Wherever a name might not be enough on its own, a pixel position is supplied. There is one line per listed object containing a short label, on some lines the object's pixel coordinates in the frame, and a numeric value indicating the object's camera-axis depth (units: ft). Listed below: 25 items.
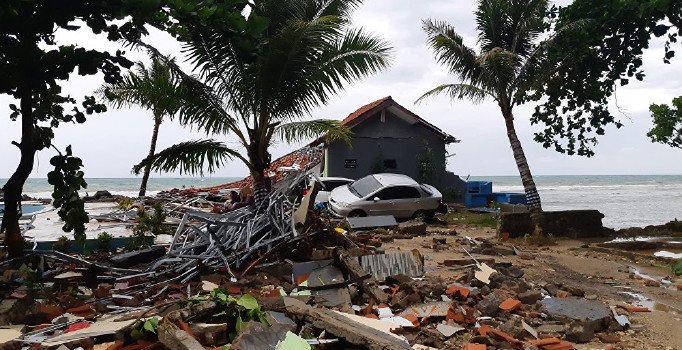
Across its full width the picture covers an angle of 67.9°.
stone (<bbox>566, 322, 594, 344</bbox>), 16.87
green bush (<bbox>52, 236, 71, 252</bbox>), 27.09
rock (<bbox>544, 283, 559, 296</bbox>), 22.22
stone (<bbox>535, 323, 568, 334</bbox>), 17.53
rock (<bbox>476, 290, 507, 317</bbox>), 18.63
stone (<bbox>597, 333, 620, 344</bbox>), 16.92
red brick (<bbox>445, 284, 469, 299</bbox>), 20.29
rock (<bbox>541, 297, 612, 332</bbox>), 17.94
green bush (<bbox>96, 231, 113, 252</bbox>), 28.86
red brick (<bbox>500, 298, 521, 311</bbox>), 19.06
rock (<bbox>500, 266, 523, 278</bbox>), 25.09
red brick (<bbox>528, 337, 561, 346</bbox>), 16.24
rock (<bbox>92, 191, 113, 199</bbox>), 74.85
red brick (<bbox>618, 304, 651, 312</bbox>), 20.77
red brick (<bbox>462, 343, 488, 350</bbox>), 14.89
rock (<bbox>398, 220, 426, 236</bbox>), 40.86
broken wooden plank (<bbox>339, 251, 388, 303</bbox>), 19.34
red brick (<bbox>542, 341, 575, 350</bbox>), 15.98
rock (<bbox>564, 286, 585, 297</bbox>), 22.52
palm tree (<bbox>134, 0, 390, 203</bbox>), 30.81
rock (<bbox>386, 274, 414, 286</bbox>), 21.41
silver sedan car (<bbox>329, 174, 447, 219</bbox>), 49.44
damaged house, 69.82
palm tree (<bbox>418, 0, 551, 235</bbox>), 49.88
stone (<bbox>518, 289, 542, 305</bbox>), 20.22
